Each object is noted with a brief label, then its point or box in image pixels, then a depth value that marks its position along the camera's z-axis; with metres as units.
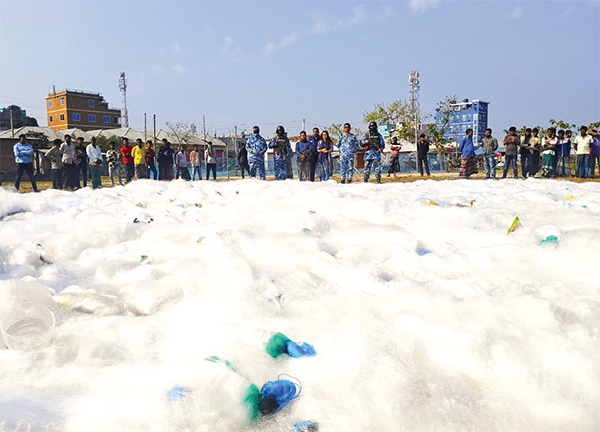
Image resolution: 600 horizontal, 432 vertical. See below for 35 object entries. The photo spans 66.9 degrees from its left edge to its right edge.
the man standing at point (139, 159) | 12.23
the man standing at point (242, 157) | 14.12
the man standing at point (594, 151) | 11.31
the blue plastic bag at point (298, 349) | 1.65
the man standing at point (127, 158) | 12.52
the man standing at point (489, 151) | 11.30
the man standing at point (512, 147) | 11.17
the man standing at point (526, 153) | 11.66
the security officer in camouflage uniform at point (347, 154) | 10.56
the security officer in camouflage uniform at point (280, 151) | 11.23
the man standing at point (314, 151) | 10.91
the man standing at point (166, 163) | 13.50
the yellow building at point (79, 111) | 58.62
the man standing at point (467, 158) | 11.85
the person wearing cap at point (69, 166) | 10.33
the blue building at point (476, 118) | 79.62
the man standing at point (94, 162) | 11.23
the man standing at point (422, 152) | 13.68
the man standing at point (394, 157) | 13.87
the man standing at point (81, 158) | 10.73
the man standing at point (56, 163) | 10.32
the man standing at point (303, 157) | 10.82
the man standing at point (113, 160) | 12.20
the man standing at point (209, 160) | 14.66
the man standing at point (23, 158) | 9.73
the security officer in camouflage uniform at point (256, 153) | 11.14
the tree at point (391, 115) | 31.85
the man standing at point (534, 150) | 11.78
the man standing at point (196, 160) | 15.34
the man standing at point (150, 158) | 13.29
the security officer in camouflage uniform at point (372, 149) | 10.30
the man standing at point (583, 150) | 11.25
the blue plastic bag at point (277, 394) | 1.39
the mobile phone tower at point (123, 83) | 63.42
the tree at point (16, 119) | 54.19
